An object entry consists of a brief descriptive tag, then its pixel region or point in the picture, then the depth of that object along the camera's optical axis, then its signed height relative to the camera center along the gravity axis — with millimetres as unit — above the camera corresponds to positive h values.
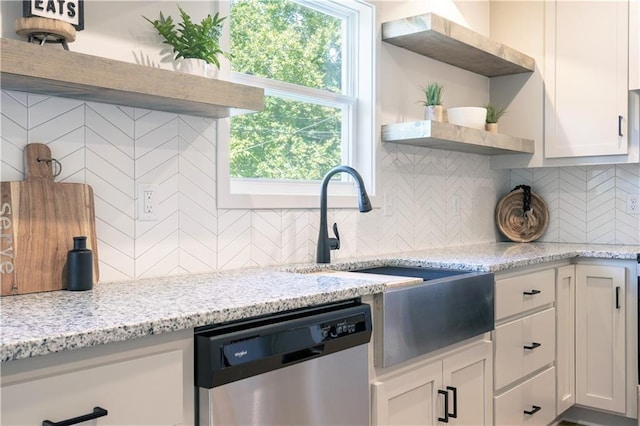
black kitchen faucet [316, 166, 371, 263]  2359 -135
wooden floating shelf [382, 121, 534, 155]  2723 +308
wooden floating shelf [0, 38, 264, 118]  1383 +312
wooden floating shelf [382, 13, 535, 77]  2763 +786
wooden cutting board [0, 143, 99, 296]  1546 -69
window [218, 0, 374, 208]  2361 +446
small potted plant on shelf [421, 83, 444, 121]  2883 +470
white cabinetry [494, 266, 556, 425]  2416 -654
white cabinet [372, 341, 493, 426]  1868 -669
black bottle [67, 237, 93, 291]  1608 -183
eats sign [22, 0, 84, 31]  1541 +511
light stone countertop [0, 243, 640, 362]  1105 -254
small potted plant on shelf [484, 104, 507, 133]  3264 +446
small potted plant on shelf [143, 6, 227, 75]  1888 +518
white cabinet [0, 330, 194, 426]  1043 -359
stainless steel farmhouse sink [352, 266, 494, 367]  1845 -397
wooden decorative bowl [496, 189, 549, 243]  3689 -118
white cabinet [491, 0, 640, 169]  3180 +661
